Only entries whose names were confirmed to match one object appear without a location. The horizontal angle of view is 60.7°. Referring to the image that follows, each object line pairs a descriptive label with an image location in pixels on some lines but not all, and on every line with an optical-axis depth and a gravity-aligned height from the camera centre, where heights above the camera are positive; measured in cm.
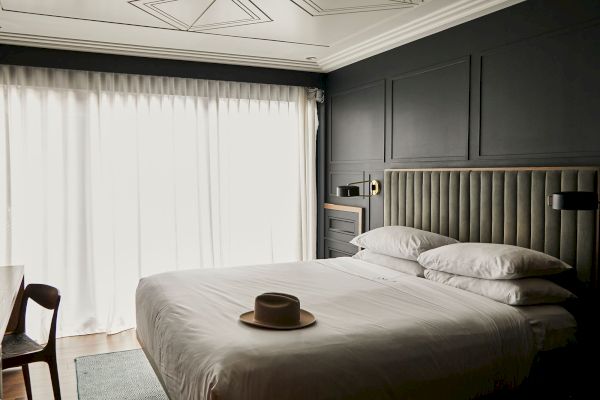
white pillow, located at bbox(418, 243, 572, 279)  245 -46
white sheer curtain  404 -5
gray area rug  300 -128
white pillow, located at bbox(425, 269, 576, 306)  240 -58
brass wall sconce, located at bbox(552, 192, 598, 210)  225 -14
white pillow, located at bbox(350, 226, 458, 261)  318 -45
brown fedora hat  213 -59
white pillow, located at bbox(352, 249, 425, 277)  317 -60
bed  184 -64
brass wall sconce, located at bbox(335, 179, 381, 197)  388 -14
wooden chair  239 -83
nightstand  453 -51
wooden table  215 -57
